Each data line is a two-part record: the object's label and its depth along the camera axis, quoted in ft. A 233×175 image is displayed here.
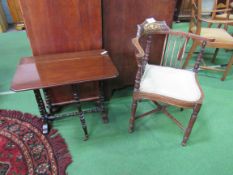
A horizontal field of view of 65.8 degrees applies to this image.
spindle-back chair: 4.18
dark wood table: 3.82
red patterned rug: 4.31
